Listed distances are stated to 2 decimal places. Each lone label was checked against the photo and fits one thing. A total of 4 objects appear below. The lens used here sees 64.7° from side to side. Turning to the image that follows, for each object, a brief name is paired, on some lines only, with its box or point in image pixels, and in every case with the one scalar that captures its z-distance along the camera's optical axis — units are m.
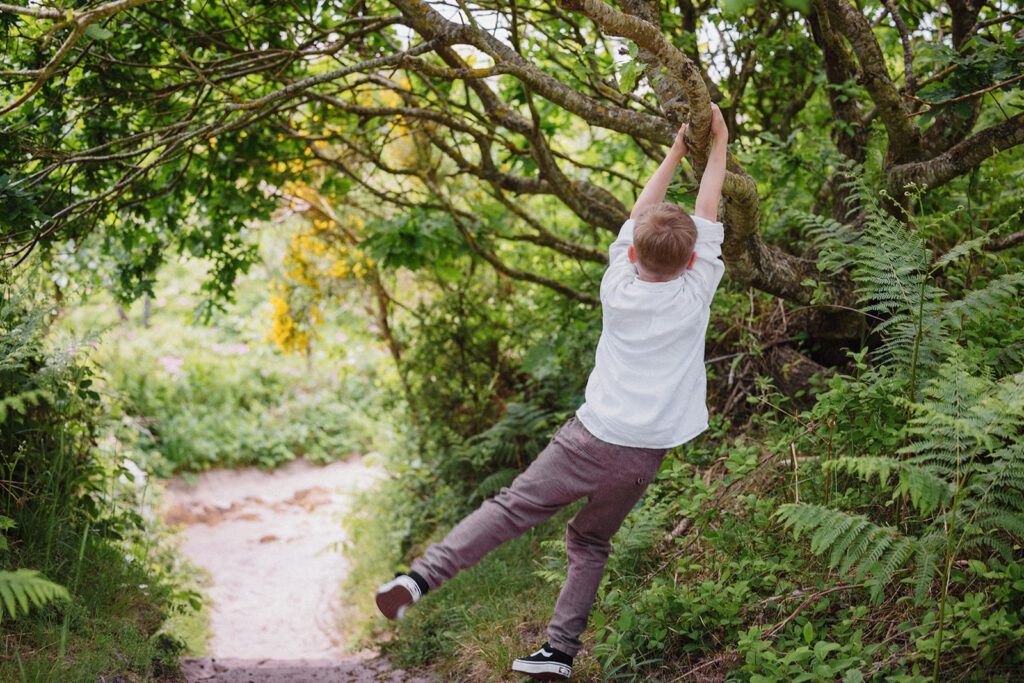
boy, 2.81
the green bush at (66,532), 3.35
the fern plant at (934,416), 2.49
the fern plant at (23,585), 2.06
